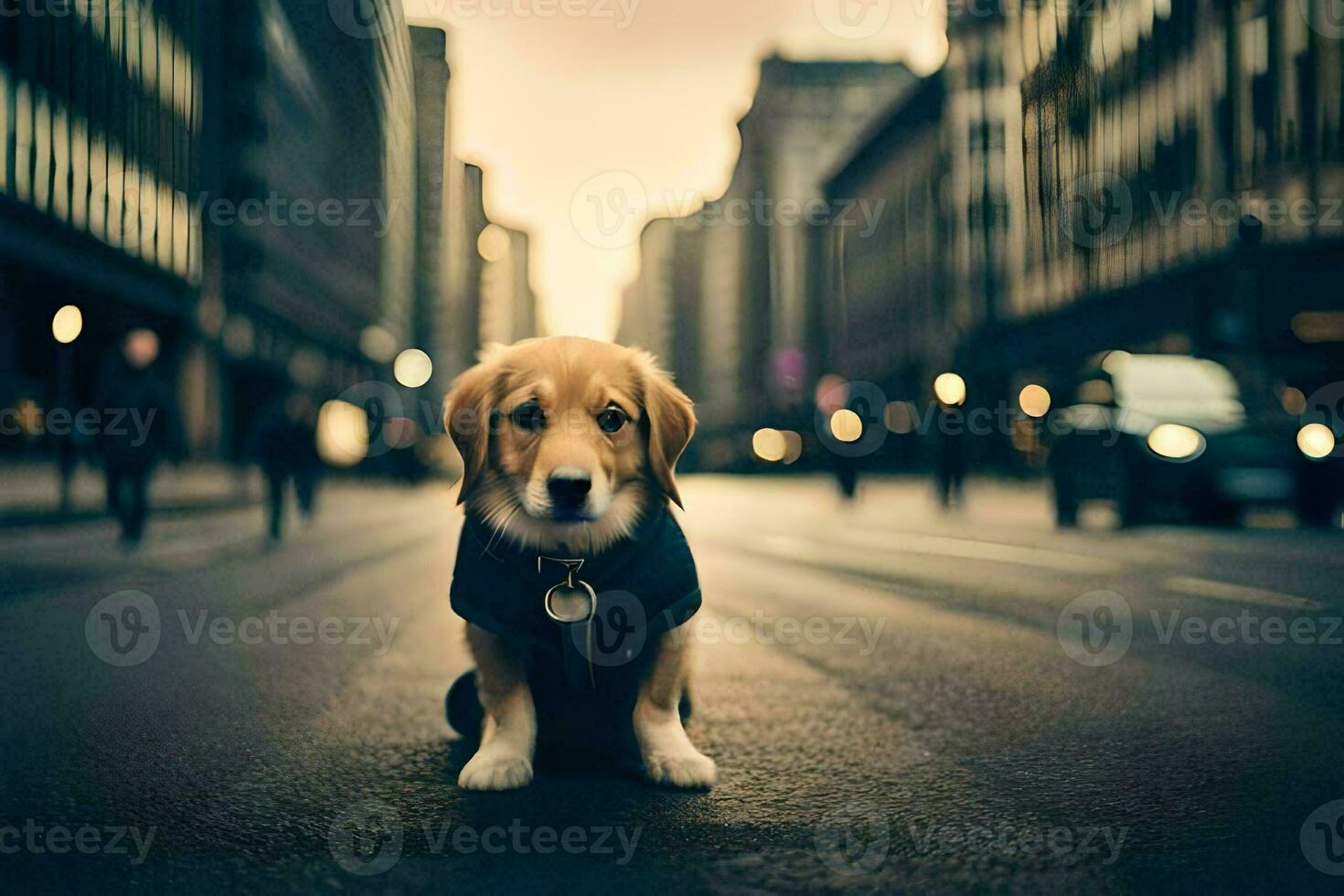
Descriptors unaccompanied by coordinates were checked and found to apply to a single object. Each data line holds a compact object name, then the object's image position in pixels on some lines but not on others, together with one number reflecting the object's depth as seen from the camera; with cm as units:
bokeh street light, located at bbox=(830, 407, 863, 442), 2002
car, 1415
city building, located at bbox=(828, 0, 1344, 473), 2662
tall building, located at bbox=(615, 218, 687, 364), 19525
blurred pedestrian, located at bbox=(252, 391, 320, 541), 1486
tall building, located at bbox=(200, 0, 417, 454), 4088
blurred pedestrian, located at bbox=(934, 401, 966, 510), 2017
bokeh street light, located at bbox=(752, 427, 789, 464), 7423
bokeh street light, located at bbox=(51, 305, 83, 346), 1723
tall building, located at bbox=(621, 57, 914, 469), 9844
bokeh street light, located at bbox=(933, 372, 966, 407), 1909
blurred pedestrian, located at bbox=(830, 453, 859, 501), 2447
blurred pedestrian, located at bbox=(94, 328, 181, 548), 1250
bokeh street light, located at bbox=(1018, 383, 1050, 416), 3677
